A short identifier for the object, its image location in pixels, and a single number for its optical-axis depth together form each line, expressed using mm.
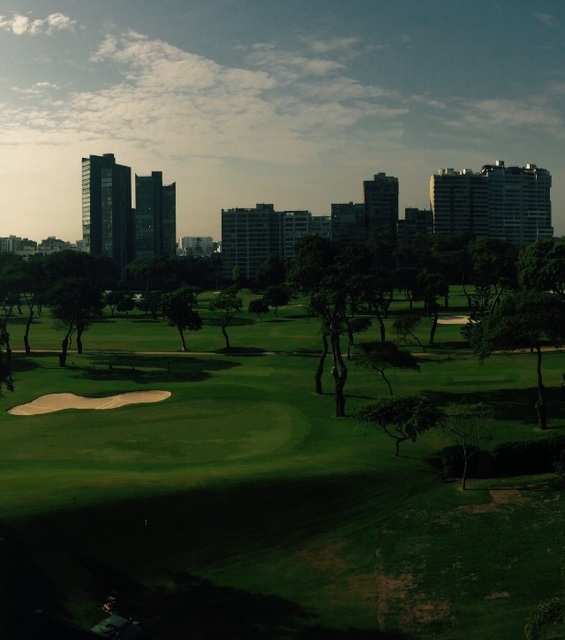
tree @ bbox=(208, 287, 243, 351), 92562
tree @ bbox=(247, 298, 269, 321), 124375
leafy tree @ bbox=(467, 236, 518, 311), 108062
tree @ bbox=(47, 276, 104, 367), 82500
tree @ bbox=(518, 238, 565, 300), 62906
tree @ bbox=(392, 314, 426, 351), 81312
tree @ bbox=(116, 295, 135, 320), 134500
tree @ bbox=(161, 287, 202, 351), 88625
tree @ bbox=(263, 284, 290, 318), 124144
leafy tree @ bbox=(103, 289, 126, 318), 138750
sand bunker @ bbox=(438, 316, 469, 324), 109375
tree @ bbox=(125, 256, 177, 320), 163875
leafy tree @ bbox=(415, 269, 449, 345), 90838
